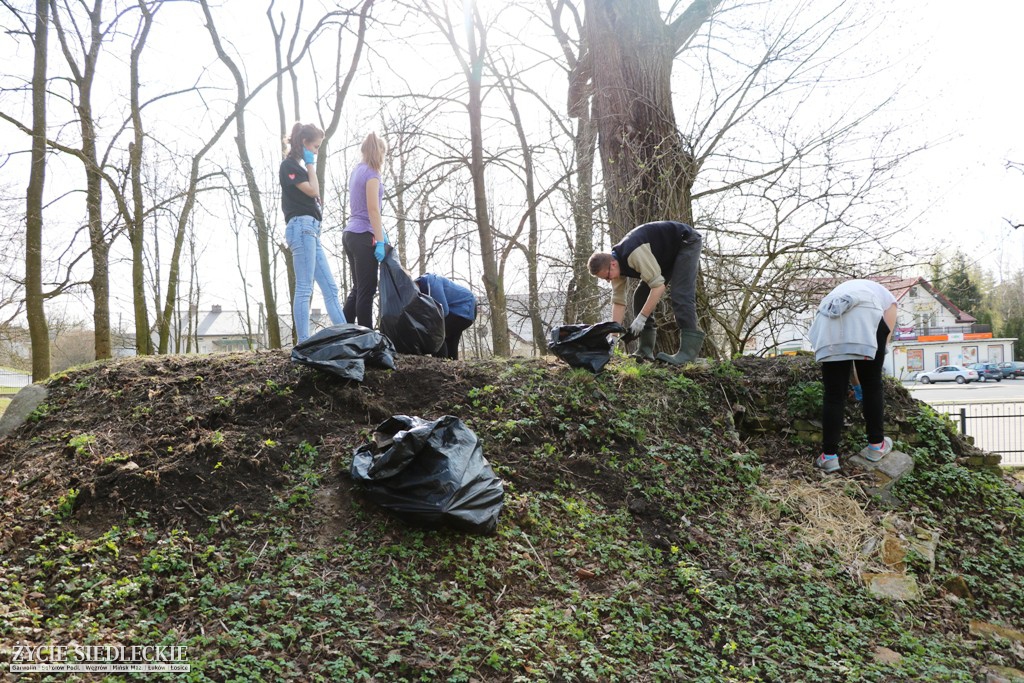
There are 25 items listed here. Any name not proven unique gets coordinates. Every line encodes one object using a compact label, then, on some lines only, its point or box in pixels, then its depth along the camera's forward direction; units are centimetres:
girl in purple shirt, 501
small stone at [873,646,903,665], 321
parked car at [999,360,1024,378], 3397
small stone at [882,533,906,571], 408
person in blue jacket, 558
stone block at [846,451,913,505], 474
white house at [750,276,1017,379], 3604
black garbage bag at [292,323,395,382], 439
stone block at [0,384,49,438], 433
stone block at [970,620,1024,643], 376
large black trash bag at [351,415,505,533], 330
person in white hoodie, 458
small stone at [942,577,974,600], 405
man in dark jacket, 520
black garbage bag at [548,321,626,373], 517
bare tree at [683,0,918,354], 643
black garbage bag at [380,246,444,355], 507
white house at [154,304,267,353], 4072
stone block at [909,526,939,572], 419
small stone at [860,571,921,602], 382
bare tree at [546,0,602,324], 783
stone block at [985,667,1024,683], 321
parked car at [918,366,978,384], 3194
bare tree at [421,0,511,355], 941
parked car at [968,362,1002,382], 3309
